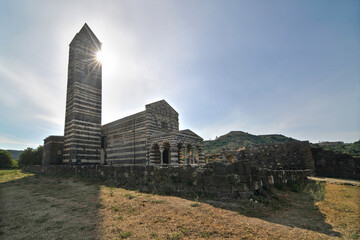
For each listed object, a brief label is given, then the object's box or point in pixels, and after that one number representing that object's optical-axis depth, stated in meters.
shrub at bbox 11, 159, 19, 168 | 35.04
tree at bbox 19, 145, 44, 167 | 33.38
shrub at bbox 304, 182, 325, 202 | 6.69
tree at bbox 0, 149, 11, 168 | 33.19
